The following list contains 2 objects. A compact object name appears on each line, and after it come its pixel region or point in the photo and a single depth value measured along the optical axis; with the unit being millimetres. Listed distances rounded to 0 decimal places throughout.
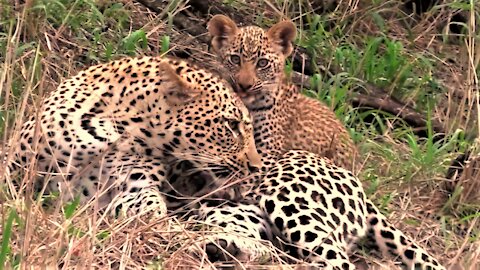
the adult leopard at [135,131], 11195
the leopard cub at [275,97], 13289
